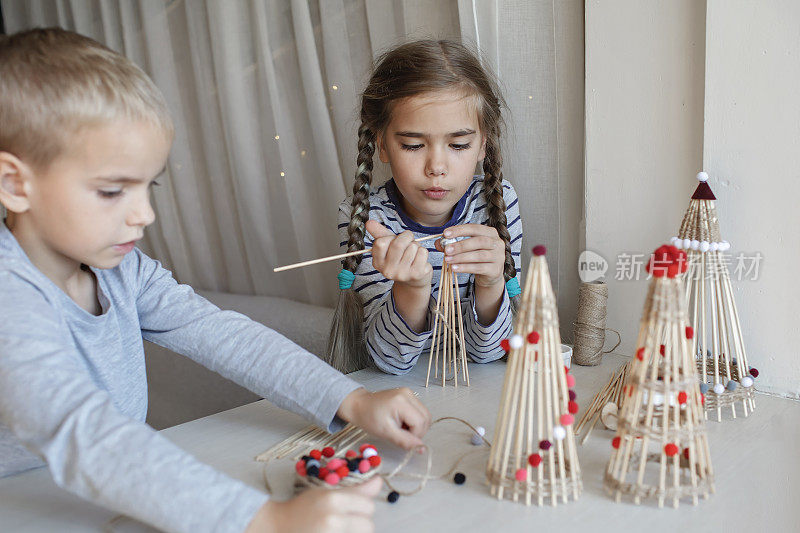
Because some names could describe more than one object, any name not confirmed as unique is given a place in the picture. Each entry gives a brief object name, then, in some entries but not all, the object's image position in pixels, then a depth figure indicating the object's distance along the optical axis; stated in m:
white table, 0.66
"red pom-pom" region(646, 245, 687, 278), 0.66
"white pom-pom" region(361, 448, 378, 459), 0.77
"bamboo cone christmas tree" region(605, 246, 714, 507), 0.67
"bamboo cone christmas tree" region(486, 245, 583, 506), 0.67
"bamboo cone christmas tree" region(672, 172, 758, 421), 0.91
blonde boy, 0.61
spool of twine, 1.10
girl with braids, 1.07
